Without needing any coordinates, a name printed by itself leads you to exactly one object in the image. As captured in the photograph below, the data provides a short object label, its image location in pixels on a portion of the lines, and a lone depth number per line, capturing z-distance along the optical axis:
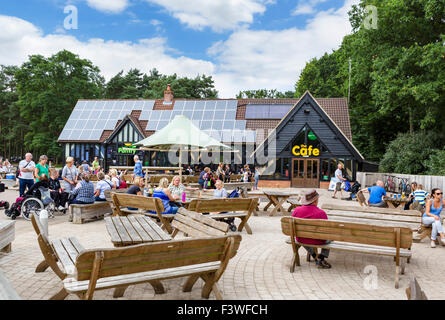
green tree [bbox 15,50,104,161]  47.84
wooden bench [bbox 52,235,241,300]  3.33
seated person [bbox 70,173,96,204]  9.73
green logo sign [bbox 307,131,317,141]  27.14
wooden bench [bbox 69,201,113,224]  9.38
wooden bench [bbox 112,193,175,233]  7.78
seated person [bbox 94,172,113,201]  10.53
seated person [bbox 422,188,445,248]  8.01
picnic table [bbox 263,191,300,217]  11.61
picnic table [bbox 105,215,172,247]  4.75
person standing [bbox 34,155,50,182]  10.83
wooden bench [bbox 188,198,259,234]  8.00
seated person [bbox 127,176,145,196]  9.51
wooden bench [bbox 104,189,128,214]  10.29
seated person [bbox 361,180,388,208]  11.20
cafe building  27.02
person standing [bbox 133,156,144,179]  14.55
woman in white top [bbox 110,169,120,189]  12.61
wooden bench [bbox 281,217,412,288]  5.25
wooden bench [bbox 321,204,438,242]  7.02
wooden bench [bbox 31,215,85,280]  4.02
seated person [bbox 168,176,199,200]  9.07
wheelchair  9.64
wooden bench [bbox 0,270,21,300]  2.39
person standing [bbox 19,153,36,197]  11.21
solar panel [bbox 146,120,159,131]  33.16
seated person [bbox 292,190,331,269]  6.00
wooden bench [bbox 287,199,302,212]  10.66
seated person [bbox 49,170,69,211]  10.98
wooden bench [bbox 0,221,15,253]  5.70
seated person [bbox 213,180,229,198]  9.59
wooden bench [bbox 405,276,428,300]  2.62
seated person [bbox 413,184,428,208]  10.95
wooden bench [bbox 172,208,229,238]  4.91
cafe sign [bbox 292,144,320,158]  27.09
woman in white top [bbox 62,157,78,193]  11.53
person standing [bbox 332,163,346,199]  18.77
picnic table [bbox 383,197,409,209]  11.53
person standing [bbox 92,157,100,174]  22.52
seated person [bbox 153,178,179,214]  8.24
